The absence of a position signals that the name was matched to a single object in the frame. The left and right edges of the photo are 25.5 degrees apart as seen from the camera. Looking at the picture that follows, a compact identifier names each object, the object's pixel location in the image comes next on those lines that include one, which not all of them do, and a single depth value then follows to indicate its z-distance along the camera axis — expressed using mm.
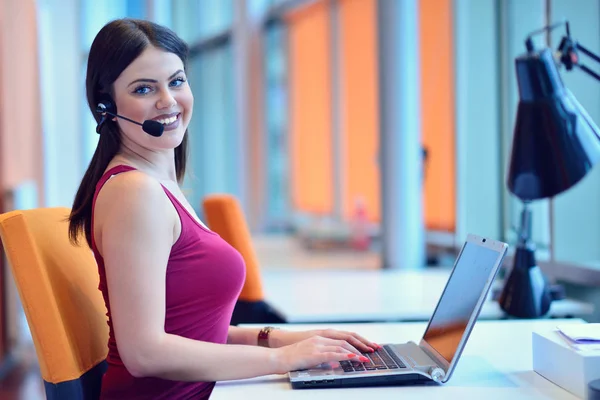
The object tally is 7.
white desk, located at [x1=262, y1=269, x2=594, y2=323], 2929
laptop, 2095
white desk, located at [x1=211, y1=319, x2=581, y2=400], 2060
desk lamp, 2548
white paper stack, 2025
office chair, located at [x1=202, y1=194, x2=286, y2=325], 3192
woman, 2071
